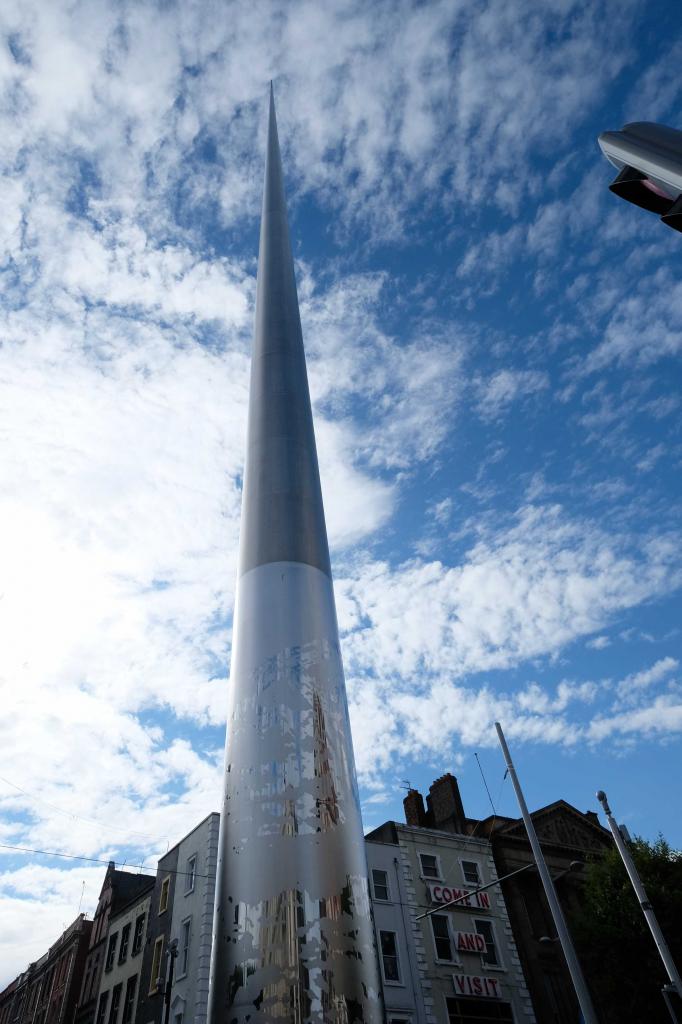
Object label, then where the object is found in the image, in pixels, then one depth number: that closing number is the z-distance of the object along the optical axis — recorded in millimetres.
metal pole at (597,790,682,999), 18734
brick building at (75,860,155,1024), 40656
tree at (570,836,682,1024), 26984
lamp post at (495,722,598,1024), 18656
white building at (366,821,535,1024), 28578
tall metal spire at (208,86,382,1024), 5395
